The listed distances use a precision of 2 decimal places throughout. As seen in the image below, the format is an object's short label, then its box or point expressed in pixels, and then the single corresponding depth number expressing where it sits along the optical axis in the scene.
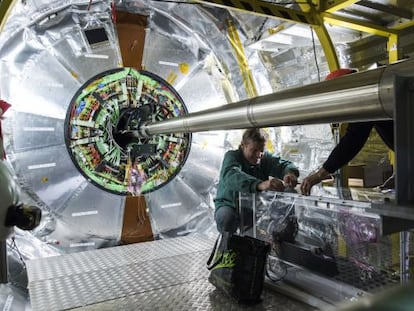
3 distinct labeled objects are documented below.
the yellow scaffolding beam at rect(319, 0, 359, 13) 2.49
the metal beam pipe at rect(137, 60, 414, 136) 0.93
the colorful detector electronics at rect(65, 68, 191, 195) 2.85
